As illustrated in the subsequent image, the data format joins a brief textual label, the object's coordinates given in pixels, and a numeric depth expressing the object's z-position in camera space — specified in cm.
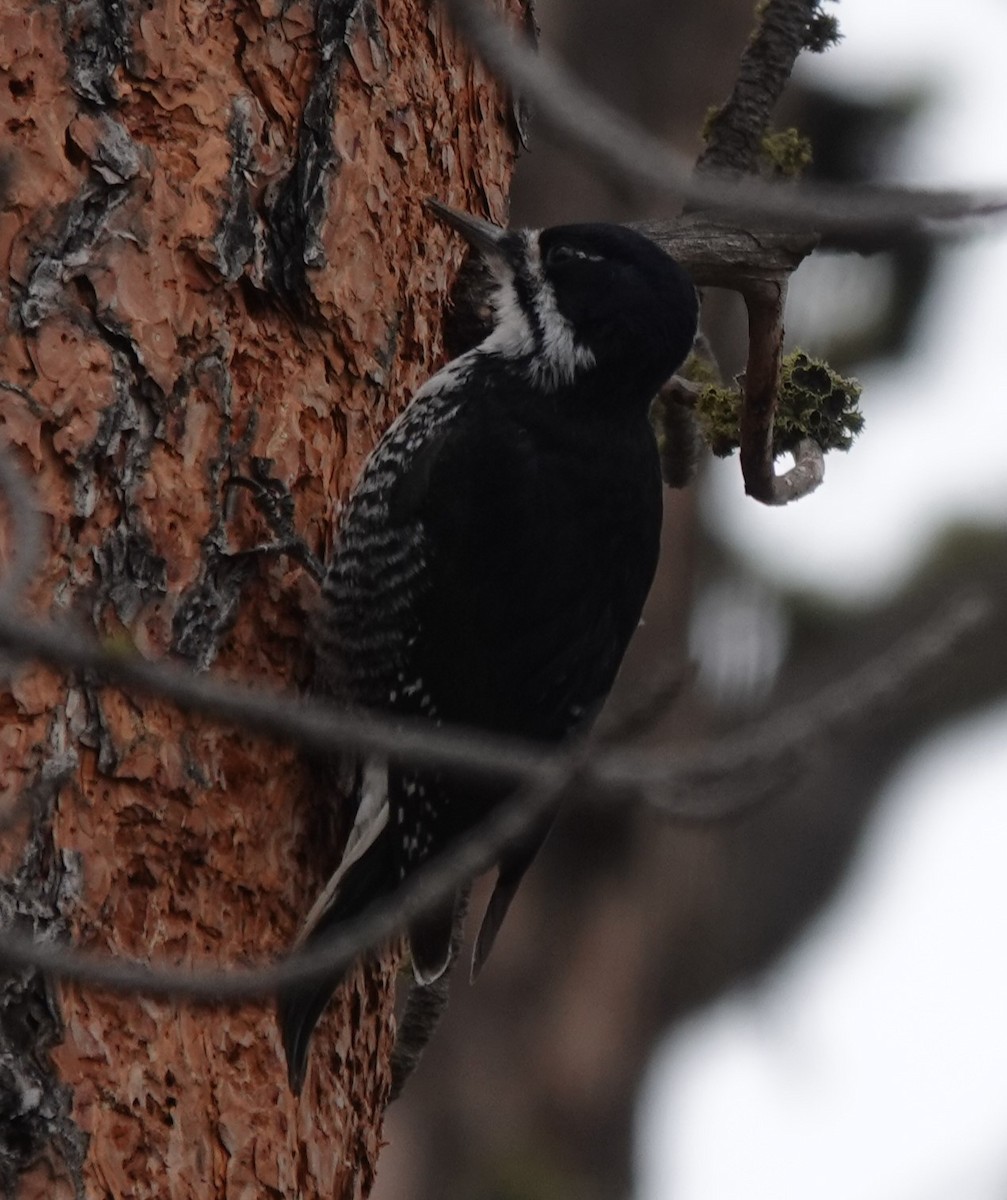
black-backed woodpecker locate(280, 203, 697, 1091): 660
